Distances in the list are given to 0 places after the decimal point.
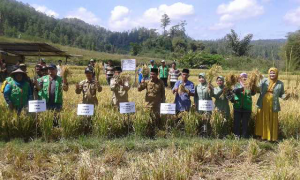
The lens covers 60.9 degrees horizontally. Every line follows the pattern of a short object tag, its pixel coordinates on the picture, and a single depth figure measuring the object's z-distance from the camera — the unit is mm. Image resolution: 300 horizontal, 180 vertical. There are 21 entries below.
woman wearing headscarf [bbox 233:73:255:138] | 5645
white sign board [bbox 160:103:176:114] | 5590
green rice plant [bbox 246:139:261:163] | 4863
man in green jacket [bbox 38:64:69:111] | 5895
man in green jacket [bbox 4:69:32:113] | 5598
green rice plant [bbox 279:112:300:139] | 5952
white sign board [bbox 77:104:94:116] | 5512
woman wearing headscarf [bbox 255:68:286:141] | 5539
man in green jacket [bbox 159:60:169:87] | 12664
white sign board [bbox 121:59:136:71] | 11505
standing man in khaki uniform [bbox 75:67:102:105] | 6043
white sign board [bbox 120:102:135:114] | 5582
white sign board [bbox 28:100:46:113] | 5242
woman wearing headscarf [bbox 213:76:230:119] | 5621
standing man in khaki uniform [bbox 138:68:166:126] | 6004
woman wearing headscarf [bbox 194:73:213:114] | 5656
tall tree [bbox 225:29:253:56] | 49656
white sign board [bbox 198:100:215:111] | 5539
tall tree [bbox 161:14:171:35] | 103312
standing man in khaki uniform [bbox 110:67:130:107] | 6215
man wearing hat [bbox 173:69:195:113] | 5855
